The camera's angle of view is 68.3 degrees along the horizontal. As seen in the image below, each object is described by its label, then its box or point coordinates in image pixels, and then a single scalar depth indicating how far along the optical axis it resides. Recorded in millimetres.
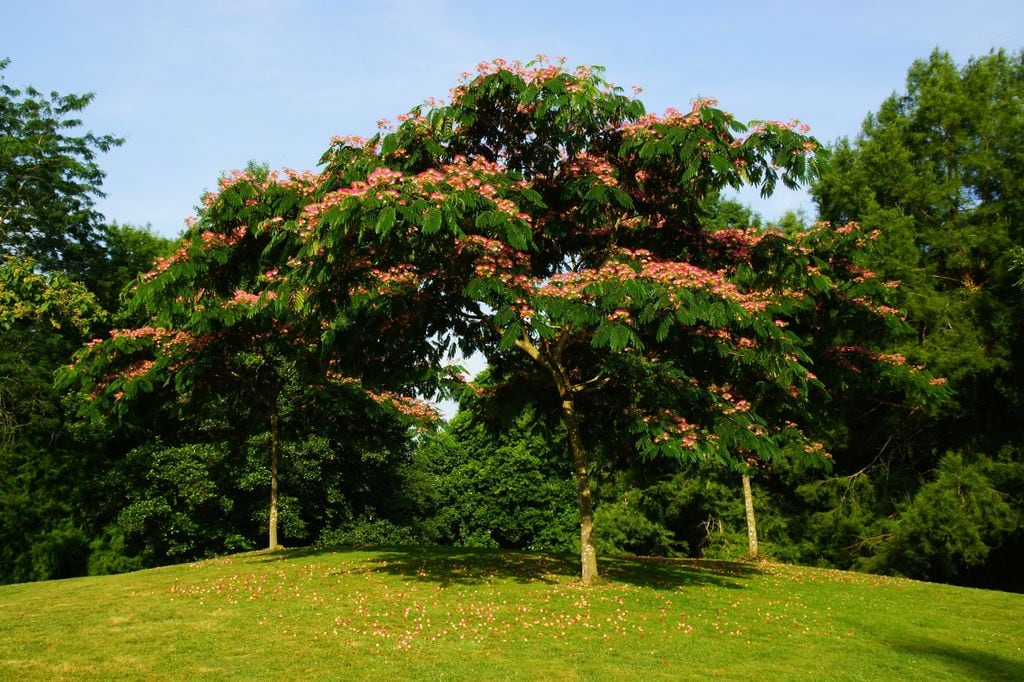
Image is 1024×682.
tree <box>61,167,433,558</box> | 12242
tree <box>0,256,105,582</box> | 26141
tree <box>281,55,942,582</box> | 9992
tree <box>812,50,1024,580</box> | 21844
